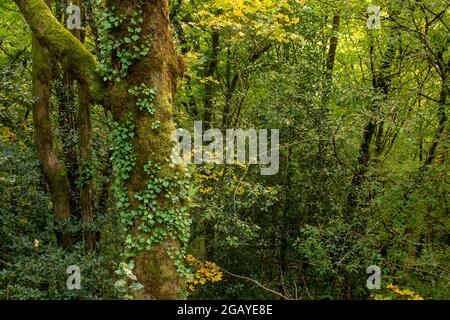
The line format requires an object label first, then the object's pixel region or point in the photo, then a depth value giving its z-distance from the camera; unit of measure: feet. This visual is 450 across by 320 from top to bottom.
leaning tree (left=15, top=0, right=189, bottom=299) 16.34
